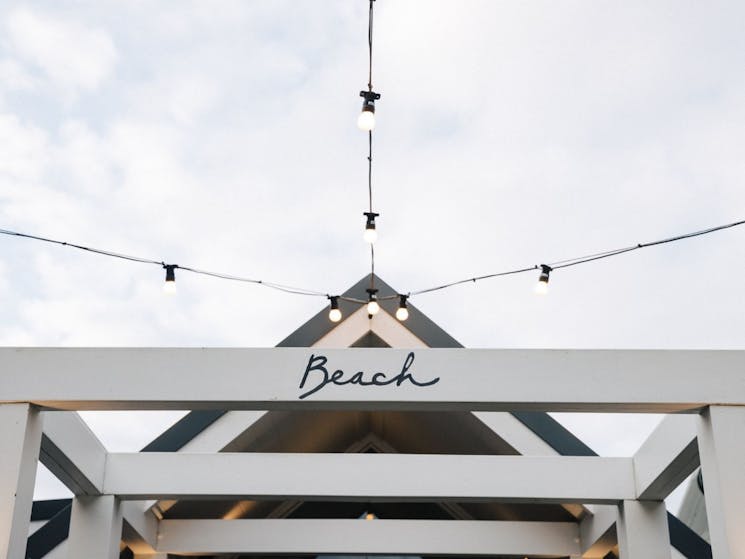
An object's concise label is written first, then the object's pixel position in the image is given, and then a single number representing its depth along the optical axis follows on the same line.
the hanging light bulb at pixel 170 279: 6.23
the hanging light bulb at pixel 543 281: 6.20
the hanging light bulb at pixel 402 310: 7.14
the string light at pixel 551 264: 5.43
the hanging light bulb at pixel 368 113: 4.80
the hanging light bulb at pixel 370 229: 6.11
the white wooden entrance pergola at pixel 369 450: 5.67
